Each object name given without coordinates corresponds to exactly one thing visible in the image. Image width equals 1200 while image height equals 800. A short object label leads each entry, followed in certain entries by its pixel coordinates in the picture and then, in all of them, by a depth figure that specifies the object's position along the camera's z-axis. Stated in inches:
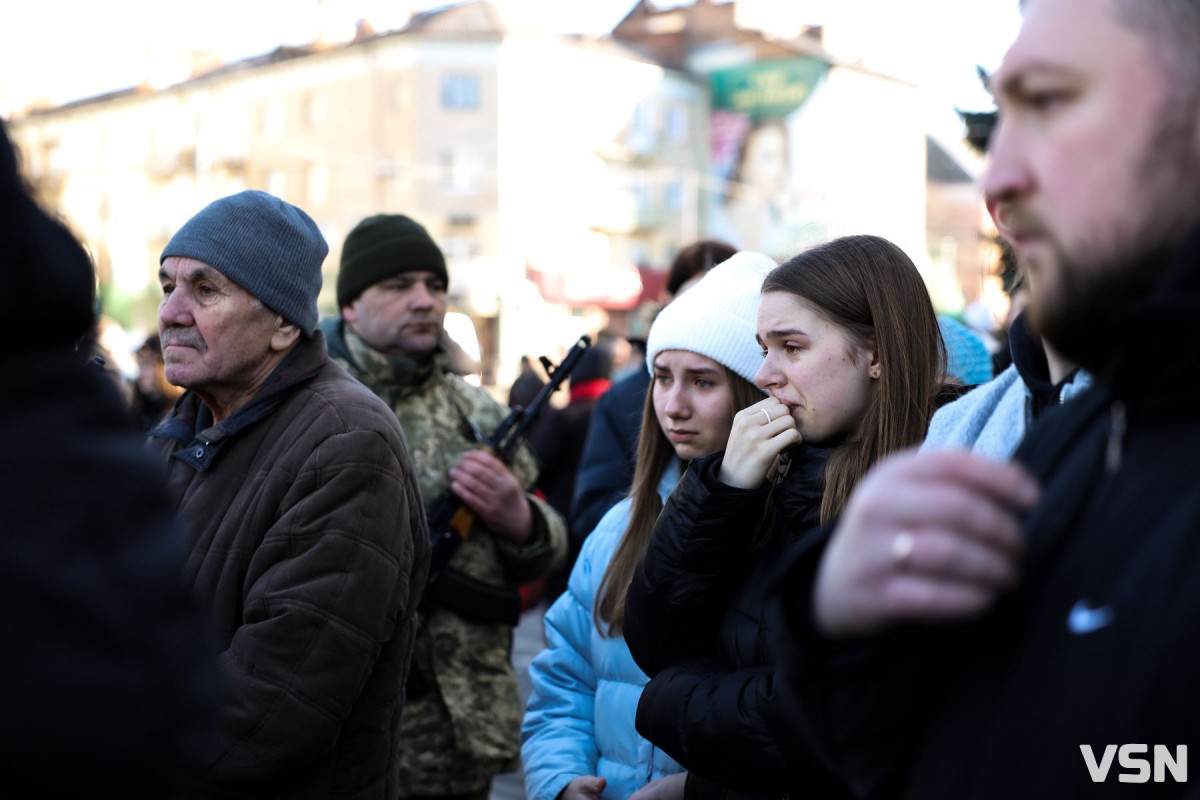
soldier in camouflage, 157.6
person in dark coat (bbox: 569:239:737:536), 192.0
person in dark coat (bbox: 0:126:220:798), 39.3
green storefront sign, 1851.6
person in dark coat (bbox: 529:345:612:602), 301.6
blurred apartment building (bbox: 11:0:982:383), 1689.2
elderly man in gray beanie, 98.7
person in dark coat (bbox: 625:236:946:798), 89.9
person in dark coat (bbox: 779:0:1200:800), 38.0
